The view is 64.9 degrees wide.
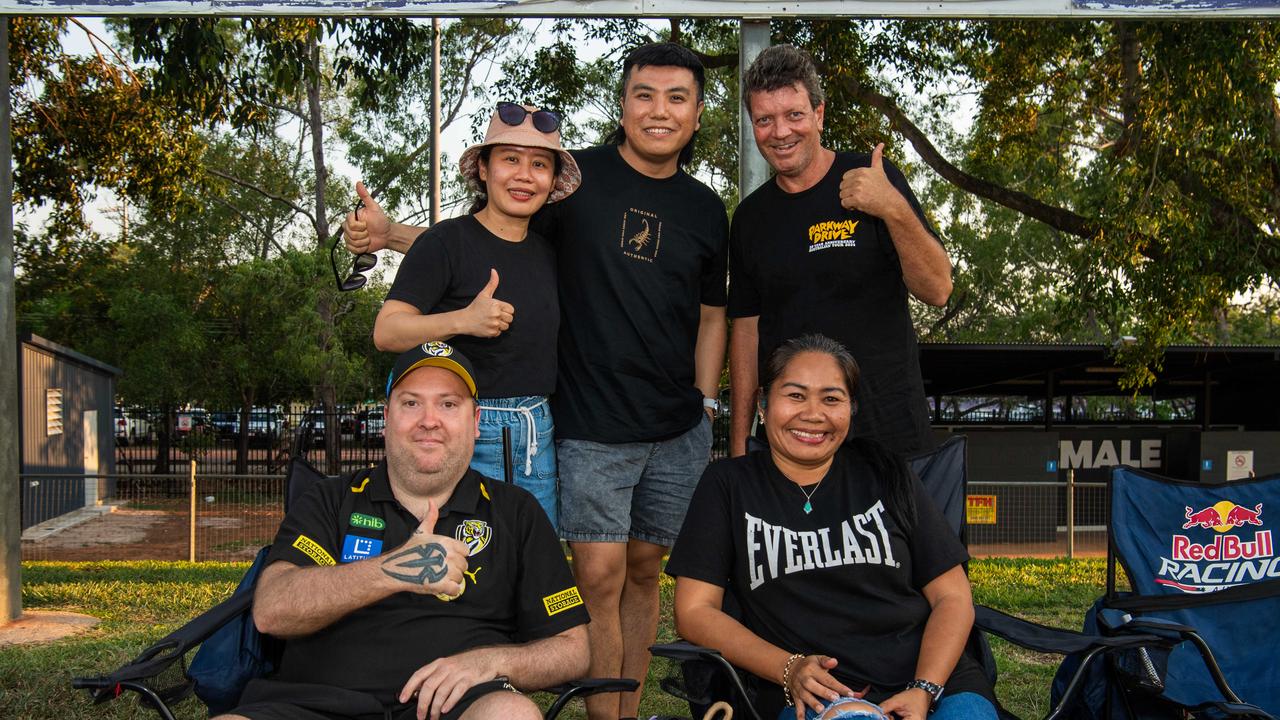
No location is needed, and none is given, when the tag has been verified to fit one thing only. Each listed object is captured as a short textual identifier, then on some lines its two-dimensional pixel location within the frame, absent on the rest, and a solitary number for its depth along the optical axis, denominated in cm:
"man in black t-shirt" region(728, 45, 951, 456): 303
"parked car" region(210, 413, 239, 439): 2298
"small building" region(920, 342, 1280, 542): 1355
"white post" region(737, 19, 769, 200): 420
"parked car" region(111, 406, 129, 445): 2261
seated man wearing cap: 220
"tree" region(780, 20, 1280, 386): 812
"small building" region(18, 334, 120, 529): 1554
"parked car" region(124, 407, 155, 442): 2205
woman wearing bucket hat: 292
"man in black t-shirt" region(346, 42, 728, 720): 311
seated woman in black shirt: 247
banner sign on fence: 1294
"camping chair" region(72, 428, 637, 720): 221
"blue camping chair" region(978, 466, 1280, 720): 280
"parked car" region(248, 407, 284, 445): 2195
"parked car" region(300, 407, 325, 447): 2128
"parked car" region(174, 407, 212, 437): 2227
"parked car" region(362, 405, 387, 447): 2034
